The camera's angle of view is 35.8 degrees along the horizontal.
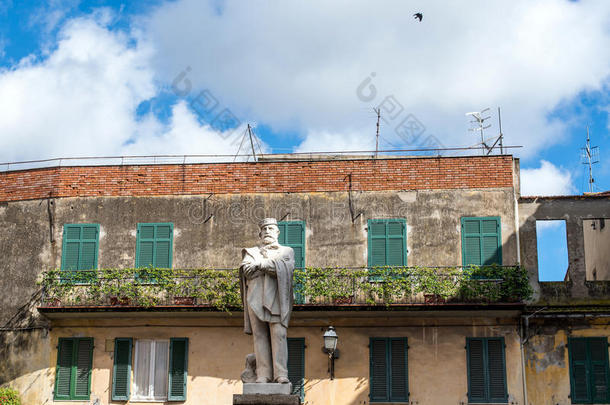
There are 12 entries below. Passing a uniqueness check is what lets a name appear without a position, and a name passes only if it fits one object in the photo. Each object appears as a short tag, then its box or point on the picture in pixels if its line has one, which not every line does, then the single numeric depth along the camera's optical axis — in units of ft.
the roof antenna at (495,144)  83.10
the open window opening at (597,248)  86.48
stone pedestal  38.34
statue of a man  39.68
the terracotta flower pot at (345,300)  77.36
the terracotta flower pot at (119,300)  79.56
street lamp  71.26
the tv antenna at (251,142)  87.37
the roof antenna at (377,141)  85.11
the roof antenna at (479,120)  86.07
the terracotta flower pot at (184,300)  78.79
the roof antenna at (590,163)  94.73
